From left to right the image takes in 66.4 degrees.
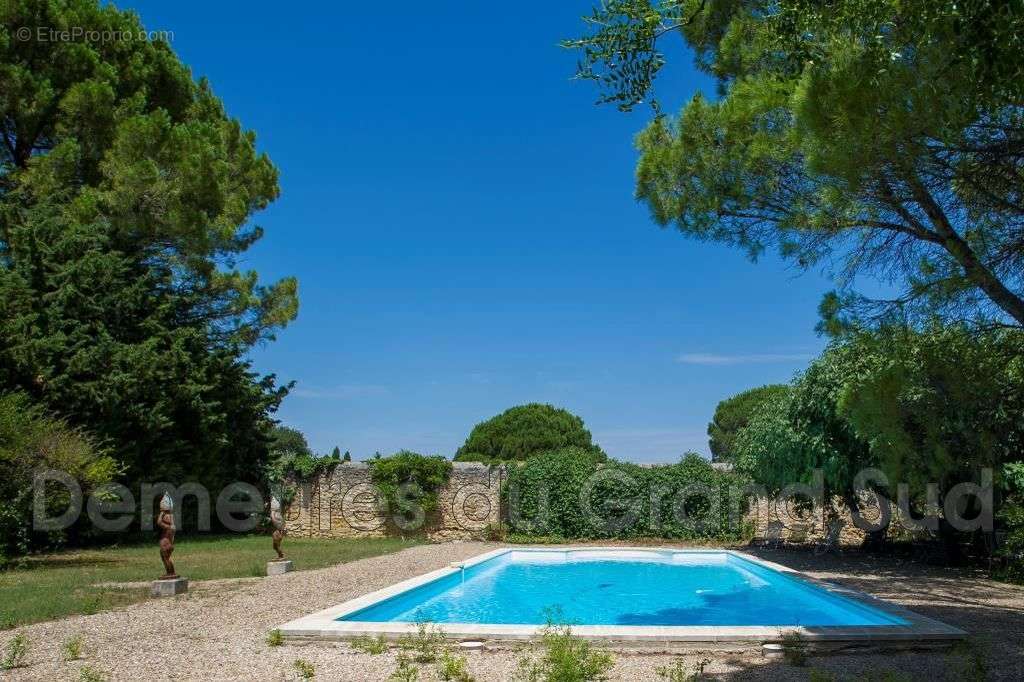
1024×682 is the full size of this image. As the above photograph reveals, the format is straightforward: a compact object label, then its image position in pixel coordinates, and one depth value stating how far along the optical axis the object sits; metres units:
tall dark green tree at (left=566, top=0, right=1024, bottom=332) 4.81
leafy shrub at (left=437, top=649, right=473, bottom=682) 5.55
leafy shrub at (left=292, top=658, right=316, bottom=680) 5.61
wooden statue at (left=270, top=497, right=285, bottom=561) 12.11
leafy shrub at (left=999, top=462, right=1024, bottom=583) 11.36
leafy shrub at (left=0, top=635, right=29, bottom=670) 5.83
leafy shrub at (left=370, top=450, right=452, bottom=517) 20.30
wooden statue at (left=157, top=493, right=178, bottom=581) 9.64
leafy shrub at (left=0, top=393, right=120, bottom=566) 12.53
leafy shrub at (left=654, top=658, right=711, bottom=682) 5.30
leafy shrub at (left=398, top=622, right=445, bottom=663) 6.22
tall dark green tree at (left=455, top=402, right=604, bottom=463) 38.41
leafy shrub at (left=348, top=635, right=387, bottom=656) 6.43
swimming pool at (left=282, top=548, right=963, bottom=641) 6.91
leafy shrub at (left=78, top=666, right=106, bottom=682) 5.27
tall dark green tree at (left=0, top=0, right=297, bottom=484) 16.78
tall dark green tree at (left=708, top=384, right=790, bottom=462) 47.09
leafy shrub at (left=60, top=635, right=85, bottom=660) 6.20
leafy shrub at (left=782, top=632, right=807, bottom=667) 6.10
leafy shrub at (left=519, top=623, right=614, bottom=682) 4.96
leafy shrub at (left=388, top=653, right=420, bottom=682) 5.36
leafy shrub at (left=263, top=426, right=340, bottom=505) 20.94
